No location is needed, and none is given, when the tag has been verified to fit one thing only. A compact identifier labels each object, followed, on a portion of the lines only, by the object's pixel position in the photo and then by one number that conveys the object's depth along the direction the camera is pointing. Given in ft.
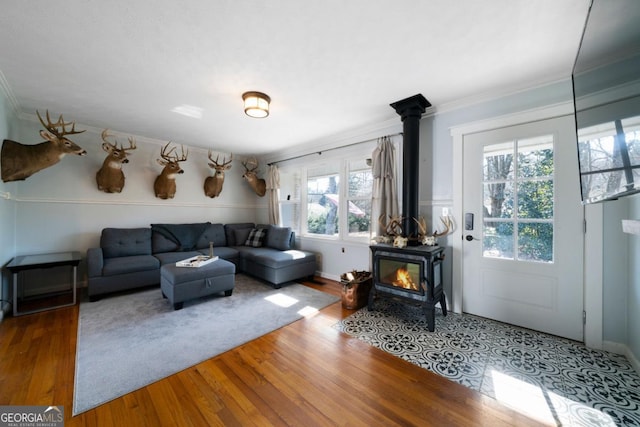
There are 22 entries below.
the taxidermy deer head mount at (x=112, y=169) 11.37
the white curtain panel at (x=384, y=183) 10.34
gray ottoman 8.89
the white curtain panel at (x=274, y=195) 16.19
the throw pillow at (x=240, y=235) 15.58
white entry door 6.88
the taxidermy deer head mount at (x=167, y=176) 12.98
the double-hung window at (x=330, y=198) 12.02
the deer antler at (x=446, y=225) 8.67
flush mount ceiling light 8.13
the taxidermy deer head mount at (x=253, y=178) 16.60
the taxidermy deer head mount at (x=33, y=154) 8.47
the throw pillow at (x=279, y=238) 14.03
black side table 8.14
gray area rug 5.32
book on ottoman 9.58
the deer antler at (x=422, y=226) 8.71
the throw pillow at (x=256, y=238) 15.02
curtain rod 10.49
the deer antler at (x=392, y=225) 9.39
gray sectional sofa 10.04
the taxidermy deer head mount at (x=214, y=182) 15.43
